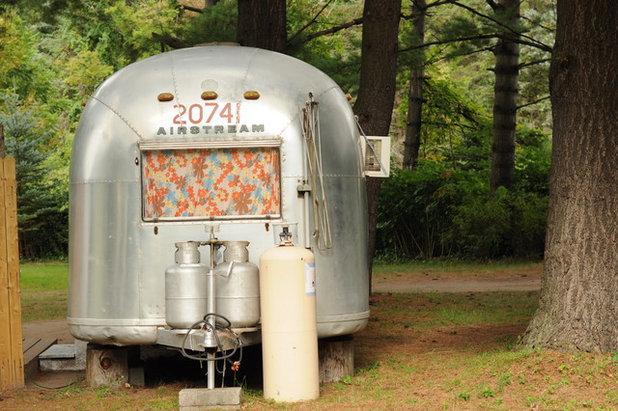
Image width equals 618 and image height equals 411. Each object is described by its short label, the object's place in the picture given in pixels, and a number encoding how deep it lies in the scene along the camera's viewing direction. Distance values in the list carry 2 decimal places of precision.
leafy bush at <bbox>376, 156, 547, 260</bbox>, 20.91
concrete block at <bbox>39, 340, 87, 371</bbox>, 9.80
